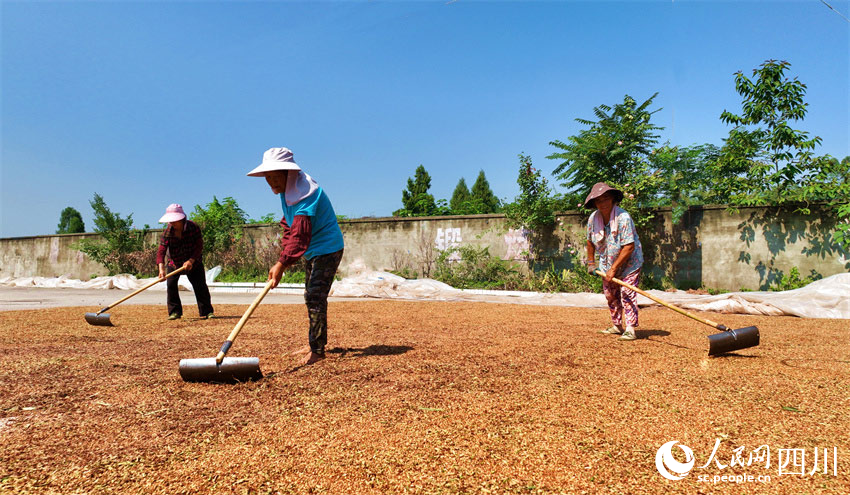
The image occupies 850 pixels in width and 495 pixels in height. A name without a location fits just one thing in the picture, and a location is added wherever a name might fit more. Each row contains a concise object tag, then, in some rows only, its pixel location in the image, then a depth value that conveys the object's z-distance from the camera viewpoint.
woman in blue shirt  3.11
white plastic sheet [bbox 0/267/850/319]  6.33
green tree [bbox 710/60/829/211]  8.49
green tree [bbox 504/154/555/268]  10.55
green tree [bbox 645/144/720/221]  9.98
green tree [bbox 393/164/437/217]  27.02
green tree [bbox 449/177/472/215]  27.11
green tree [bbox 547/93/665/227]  9.61
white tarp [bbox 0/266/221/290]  12.32
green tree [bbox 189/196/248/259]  13.84
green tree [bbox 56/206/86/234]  35.86
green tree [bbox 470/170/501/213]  25.30
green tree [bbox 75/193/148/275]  15.27
